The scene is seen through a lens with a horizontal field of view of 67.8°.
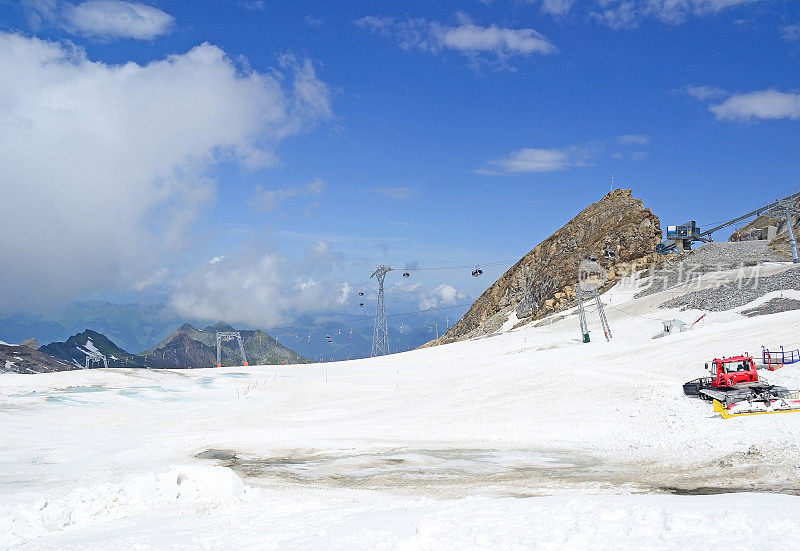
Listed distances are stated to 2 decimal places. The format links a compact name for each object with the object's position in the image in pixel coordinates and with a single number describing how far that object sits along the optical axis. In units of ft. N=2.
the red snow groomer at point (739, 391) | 77.05
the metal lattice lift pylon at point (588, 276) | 269.73
